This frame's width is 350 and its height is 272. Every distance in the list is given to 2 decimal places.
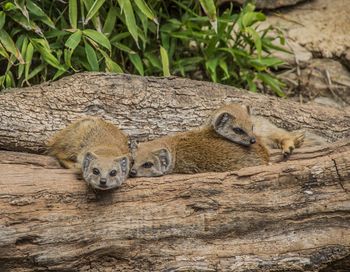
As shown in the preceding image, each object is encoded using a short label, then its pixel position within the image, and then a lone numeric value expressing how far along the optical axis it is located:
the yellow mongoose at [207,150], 10.98
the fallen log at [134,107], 12.30
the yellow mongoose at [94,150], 10.16
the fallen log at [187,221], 9.67
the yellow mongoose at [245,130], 11.38
